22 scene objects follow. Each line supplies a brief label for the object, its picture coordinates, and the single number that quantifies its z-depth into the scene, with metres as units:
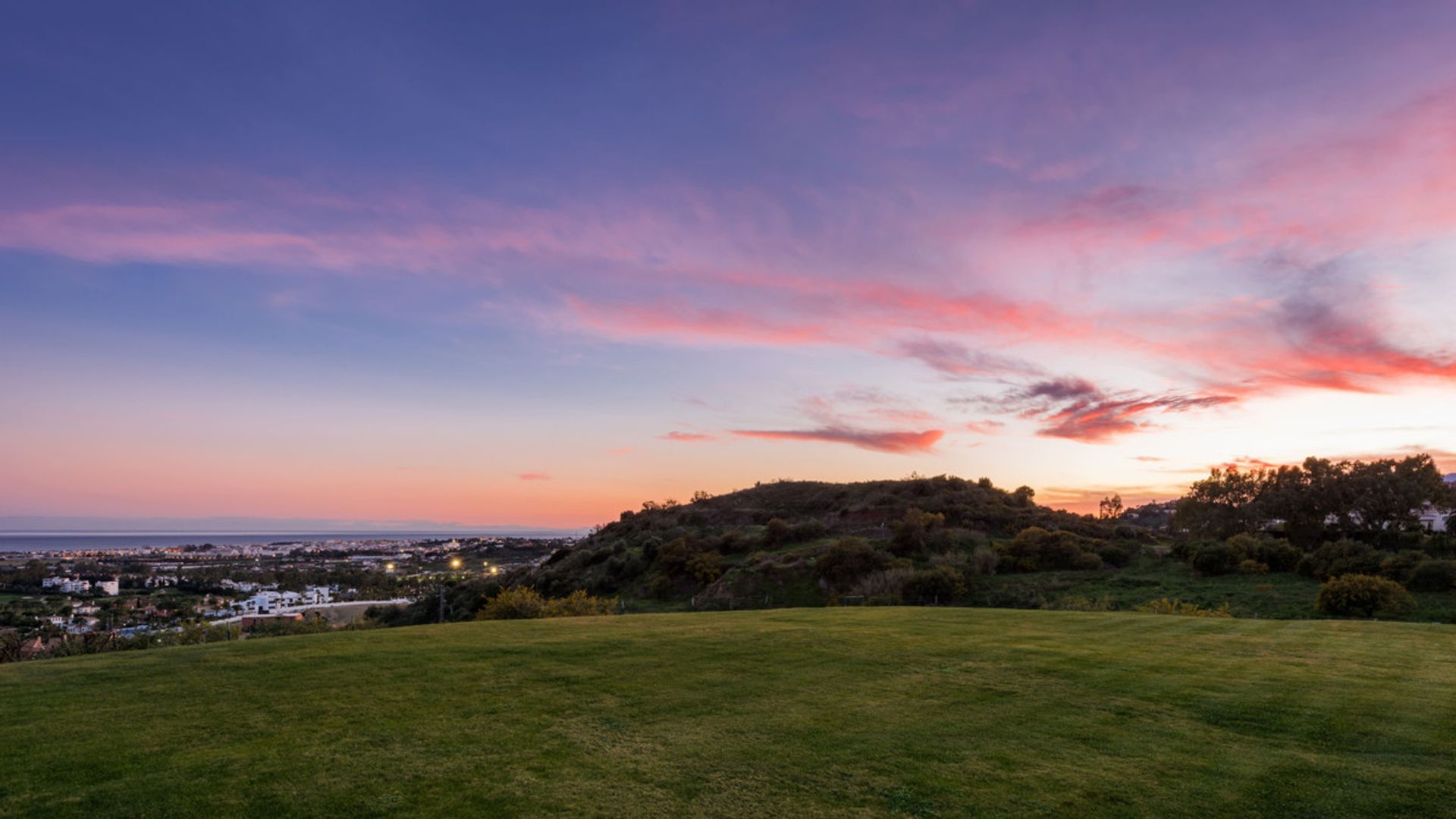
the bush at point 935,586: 36.25
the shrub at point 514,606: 23.23
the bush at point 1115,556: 44.03
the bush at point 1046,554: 42.47
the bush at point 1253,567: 37.00
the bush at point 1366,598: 25.45
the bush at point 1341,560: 33.38
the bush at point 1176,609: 24.48
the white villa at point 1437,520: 48.25
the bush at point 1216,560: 38.03
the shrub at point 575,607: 24.69
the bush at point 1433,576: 29.75
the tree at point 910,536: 50.09
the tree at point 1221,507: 58.25
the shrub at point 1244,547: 38.62
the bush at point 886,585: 36.69
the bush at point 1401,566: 31.73
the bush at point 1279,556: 38.06
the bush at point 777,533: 58.16
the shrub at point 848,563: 43.88
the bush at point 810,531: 59.85
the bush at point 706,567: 48.28
